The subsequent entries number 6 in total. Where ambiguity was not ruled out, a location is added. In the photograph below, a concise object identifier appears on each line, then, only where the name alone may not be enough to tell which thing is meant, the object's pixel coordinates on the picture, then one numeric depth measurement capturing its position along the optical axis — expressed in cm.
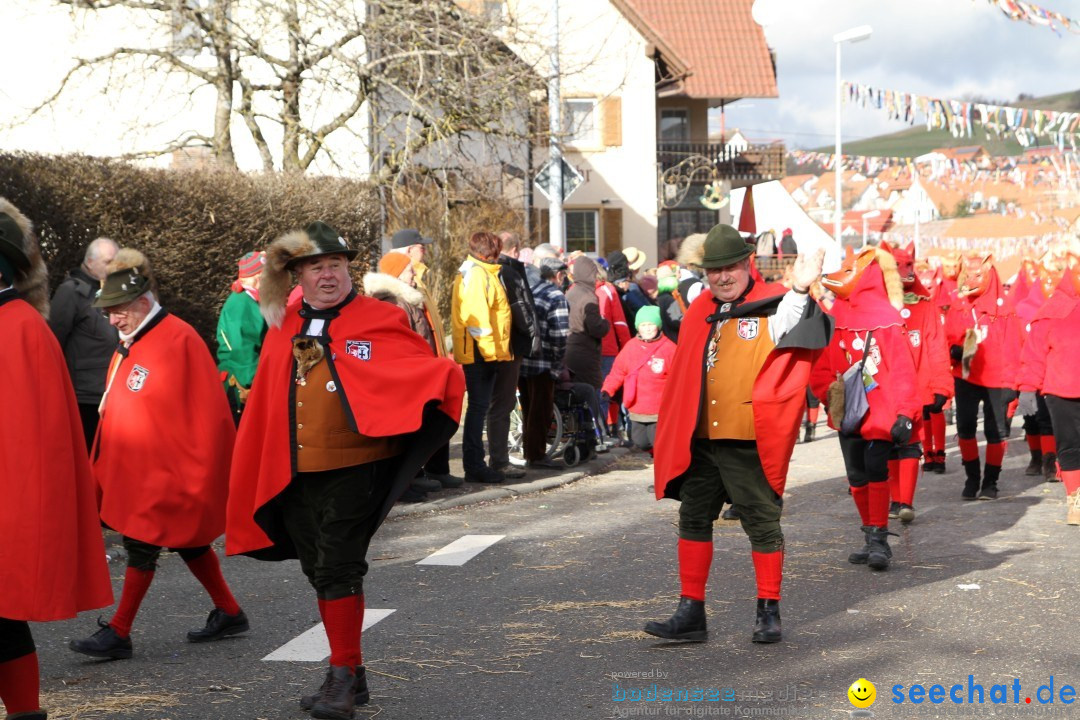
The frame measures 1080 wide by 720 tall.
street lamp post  3606
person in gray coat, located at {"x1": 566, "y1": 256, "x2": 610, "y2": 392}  1359
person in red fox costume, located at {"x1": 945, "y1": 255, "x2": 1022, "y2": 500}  1139
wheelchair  1330
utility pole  1791
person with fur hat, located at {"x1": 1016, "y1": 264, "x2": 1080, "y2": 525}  974
